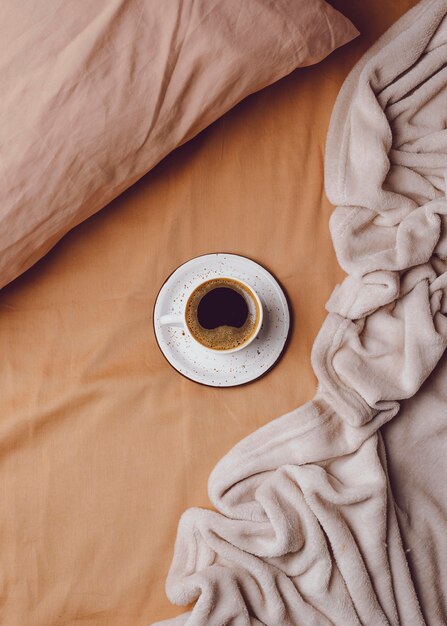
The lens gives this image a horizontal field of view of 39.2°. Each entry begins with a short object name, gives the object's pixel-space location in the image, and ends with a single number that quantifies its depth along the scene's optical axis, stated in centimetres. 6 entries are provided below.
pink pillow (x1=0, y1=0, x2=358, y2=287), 71
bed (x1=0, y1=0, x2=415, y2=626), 81
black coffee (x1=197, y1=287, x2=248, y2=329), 79
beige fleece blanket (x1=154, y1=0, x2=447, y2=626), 80
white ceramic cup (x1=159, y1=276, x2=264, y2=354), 78
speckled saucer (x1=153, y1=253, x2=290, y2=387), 84
